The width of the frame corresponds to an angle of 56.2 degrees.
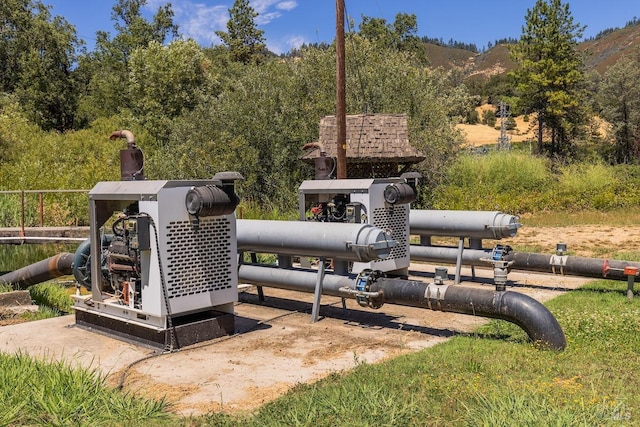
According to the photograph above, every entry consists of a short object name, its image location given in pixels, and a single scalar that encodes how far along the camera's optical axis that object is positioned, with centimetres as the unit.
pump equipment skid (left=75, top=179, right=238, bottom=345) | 621
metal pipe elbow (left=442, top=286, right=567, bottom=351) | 568
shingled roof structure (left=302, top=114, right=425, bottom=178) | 1725
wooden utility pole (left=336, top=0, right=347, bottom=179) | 1370
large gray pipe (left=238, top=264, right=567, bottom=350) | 570
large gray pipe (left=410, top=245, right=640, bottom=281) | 830
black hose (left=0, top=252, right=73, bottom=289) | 844
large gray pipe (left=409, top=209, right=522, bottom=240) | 945
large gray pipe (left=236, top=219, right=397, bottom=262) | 703
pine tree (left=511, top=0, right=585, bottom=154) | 3603
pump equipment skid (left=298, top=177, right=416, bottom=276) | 816
